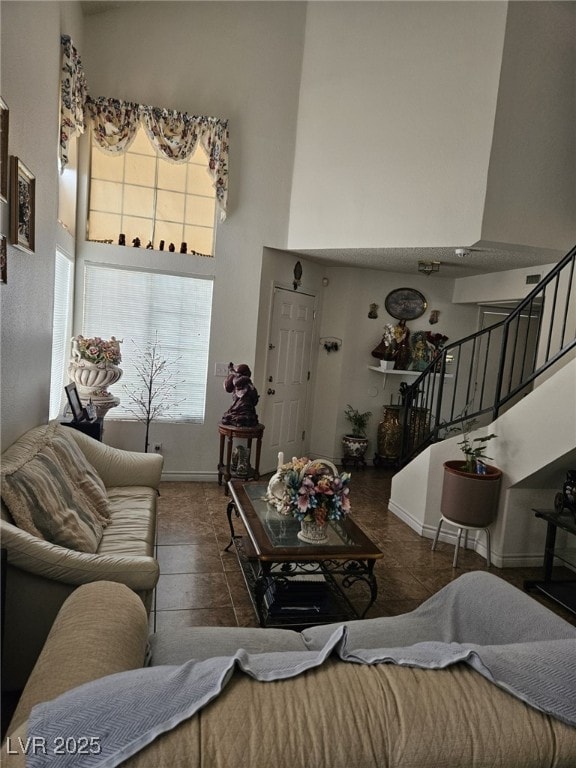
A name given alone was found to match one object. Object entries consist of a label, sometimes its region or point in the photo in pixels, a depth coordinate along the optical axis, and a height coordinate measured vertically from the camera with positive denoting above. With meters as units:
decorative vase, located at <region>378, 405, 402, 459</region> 6.56 -1.14
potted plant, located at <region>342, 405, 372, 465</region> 6.47 -1.22
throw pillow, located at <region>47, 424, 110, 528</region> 2.90 -0.90
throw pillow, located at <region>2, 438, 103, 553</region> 2.22 -0.87
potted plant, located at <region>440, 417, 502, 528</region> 3.80 -1.05
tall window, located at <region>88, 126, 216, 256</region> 5.01 +1.26
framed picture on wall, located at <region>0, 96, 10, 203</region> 2.21 +0.72
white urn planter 4.07 -0.48
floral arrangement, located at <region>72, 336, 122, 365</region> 4.07 -0.26
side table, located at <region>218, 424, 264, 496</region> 5.04 -1.14
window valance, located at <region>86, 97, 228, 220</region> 4.73 +1.83
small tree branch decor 5.23 -0.60
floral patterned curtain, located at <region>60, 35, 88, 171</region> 3.59 +1.59
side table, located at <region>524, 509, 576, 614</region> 3.36 -1.39
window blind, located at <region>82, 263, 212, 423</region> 5.05 +0.01
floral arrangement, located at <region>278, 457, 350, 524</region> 2.74 -0.84
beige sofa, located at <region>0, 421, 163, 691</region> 2.03 -1.00
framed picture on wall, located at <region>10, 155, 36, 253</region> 2.46 +0.55
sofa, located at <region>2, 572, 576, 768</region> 0.93 -0.74
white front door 5.73 -0.46
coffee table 2.71 -1.29
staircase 3.48 -0.76
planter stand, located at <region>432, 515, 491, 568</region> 3.84 -1.41
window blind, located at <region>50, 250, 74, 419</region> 4.20 -0.11
